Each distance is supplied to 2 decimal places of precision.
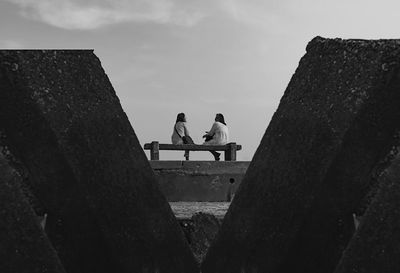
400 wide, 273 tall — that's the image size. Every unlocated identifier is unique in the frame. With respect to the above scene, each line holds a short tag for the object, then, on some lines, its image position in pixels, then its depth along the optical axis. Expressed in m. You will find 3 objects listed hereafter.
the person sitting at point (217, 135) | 14.82
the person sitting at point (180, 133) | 15.16
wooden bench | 13.96
